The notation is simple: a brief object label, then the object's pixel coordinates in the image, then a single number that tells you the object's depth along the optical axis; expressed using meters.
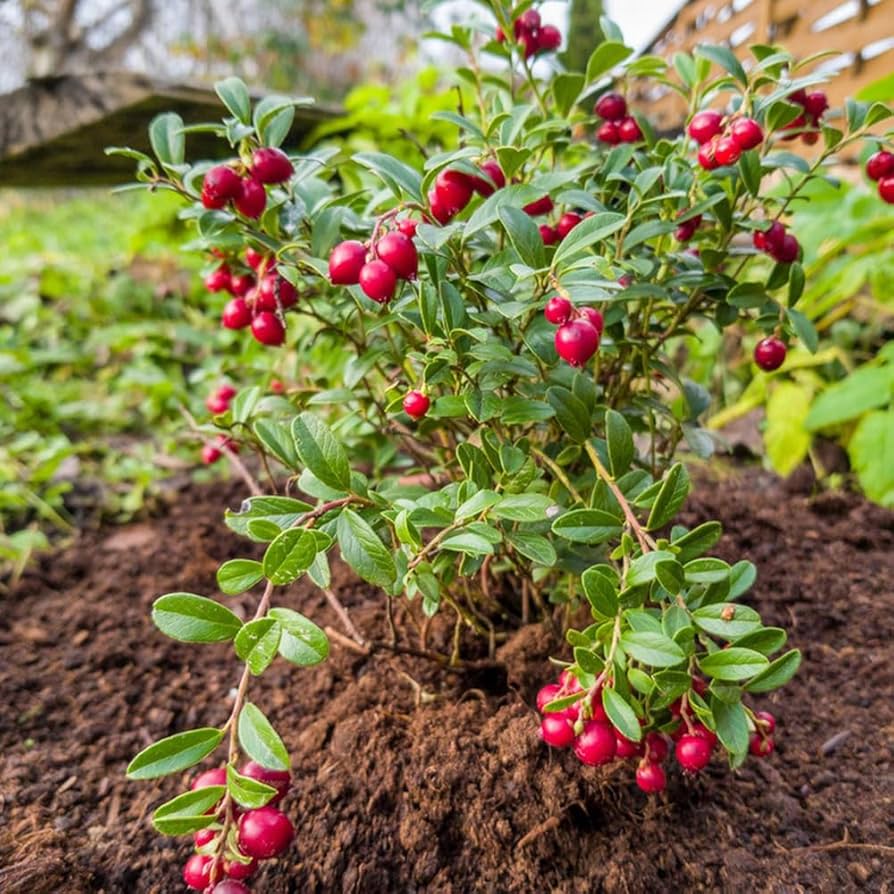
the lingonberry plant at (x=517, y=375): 0.22
